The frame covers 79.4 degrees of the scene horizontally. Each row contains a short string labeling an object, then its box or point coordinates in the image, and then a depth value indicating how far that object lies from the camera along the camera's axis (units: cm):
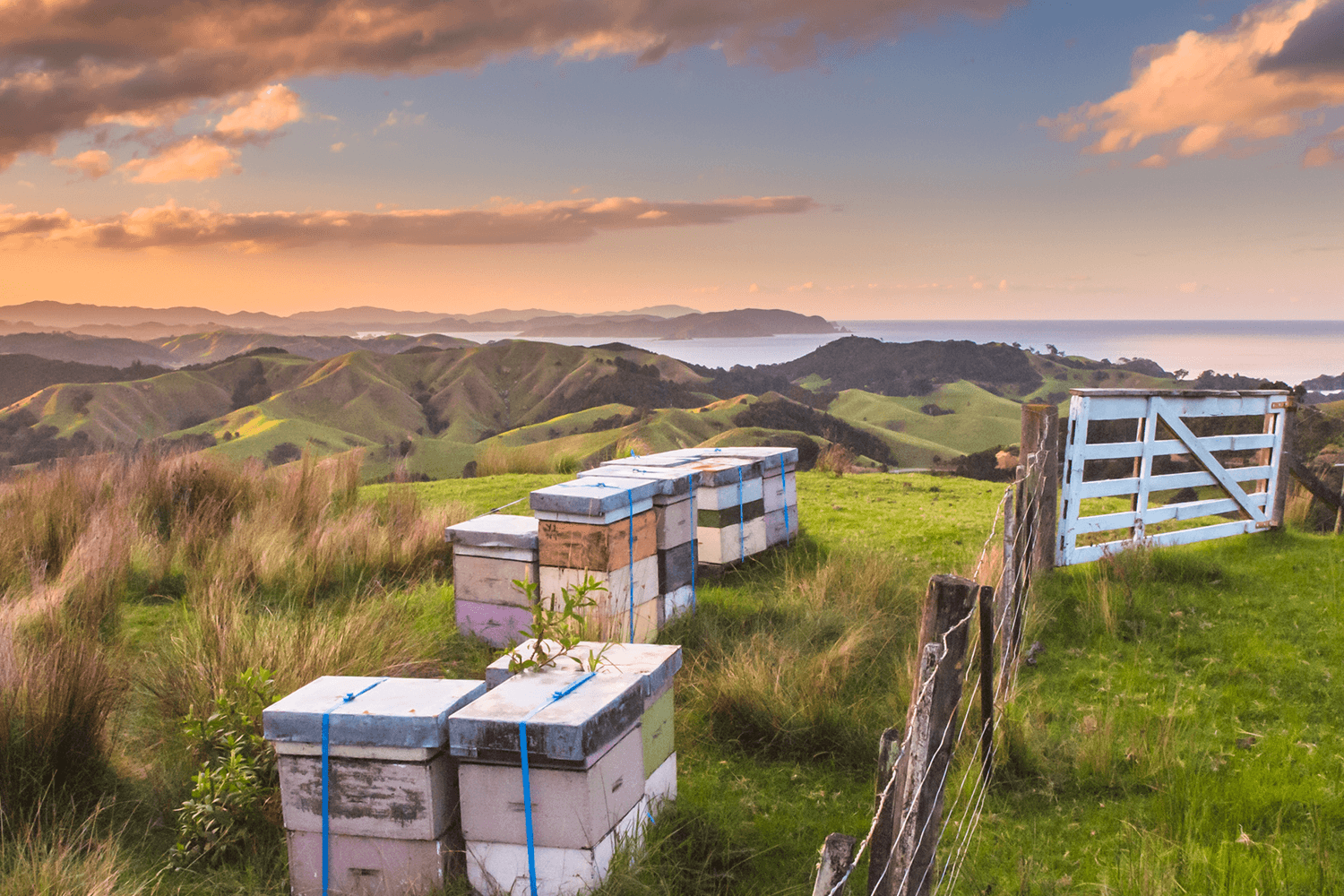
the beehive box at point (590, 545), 611
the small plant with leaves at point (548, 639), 387
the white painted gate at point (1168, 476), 798
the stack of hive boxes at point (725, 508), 801
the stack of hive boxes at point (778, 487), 900
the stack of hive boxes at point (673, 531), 706
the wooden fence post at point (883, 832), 262
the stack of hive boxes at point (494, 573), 651
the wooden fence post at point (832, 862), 188
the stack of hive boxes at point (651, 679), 383
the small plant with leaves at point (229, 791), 388
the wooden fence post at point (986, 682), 390
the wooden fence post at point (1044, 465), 751
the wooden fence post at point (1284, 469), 935
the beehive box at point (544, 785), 325
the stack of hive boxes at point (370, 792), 338
